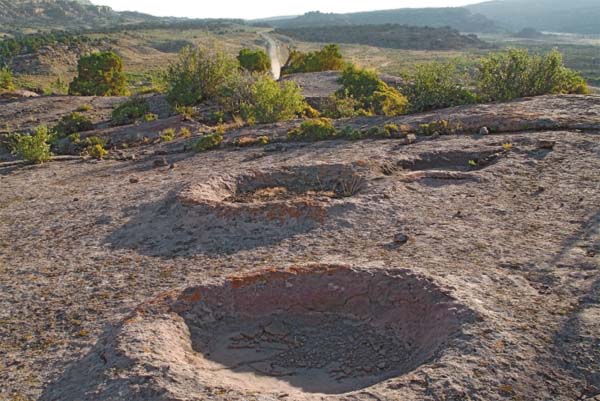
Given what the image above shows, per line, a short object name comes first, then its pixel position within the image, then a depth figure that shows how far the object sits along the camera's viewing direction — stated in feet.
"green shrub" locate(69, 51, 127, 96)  95.04
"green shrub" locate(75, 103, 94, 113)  72.79
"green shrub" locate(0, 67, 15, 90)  97.59
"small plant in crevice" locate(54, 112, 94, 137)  62.03
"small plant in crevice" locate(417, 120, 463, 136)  39.70
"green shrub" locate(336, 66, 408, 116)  56.59
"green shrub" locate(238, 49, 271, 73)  95.66
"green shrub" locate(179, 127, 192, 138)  50.57
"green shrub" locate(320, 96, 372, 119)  53.02
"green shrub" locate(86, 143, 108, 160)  46.72
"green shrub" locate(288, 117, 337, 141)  42.29
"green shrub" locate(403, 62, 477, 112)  49.24
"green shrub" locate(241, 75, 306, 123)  52.65
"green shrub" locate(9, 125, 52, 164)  45.96
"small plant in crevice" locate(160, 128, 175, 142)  50.52
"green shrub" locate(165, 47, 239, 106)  69.21
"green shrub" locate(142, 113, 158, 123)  61.72
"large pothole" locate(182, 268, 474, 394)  18.26
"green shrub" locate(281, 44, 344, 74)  100.58
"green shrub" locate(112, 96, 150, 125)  64.75
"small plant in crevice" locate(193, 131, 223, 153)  44.24
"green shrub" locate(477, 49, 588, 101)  48.62
